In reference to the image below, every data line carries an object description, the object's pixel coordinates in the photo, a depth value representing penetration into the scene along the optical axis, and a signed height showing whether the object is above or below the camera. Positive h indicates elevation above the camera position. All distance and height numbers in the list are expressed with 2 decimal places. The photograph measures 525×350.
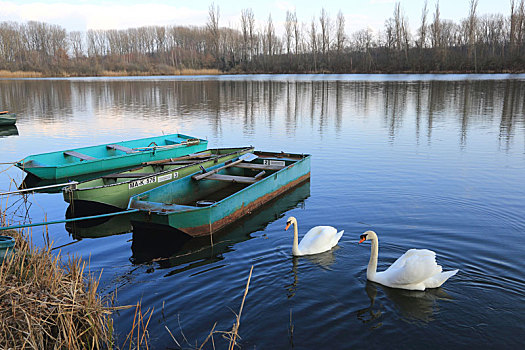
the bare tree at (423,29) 77.75 +10.90
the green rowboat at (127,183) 10.09 -2.24
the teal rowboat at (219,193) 8.55 -2.36
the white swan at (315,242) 7.88 -2.71
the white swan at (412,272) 6.45 -2.70
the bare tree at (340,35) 91.94 +11.63
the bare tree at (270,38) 91.79 +11.62
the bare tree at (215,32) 92.14 +12.50
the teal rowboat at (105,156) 13.86 -2.23
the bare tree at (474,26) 69.34 +11.12
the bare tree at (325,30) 92.21 +12.60
